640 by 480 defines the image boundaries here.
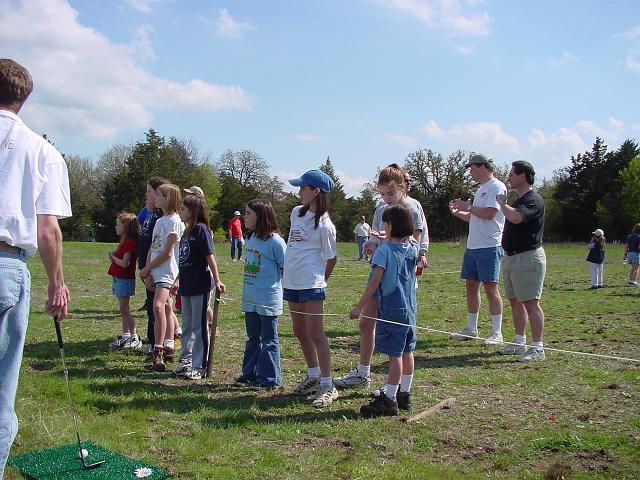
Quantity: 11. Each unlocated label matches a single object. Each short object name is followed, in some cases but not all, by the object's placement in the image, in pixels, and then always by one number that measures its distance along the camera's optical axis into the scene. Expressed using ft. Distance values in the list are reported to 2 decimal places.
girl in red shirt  25.82
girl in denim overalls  17.02
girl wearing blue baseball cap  18.60
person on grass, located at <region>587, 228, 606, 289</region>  53.83
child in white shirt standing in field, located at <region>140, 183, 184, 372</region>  22.27
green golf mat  12.49
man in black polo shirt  23.61
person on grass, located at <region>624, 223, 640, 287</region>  56.54
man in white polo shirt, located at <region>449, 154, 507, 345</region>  25.89
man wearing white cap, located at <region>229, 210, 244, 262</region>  84.84
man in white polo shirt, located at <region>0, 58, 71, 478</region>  10.21
